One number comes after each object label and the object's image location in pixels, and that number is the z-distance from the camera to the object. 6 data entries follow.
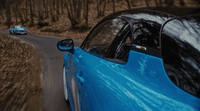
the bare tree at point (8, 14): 44.08
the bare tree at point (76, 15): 20.36
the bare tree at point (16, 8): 42.22
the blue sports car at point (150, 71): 1.01
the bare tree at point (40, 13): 31.32
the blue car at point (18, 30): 19.61
